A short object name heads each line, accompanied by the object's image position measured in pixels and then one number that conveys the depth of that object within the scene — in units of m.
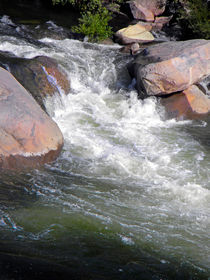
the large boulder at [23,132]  9.59
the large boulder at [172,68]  14.89
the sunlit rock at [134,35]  21.84
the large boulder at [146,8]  27.75
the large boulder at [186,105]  15.50
